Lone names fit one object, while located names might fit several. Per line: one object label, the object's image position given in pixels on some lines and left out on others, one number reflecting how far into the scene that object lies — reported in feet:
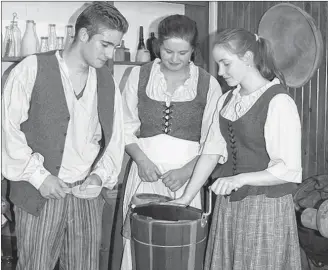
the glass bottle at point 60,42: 11.10
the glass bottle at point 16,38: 10.76
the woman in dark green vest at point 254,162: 5.42
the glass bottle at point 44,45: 11.03
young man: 5.53
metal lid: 9.62
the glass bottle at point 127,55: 11.87
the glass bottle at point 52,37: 11.14
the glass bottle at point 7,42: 10.64
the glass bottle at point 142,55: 11.92
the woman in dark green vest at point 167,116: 6.91
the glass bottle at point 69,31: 11.19
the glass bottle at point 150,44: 12.00
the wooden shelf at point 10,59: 10.40
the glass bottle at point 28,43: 10.76
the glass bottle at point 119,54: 11.64
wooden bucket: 5.01
